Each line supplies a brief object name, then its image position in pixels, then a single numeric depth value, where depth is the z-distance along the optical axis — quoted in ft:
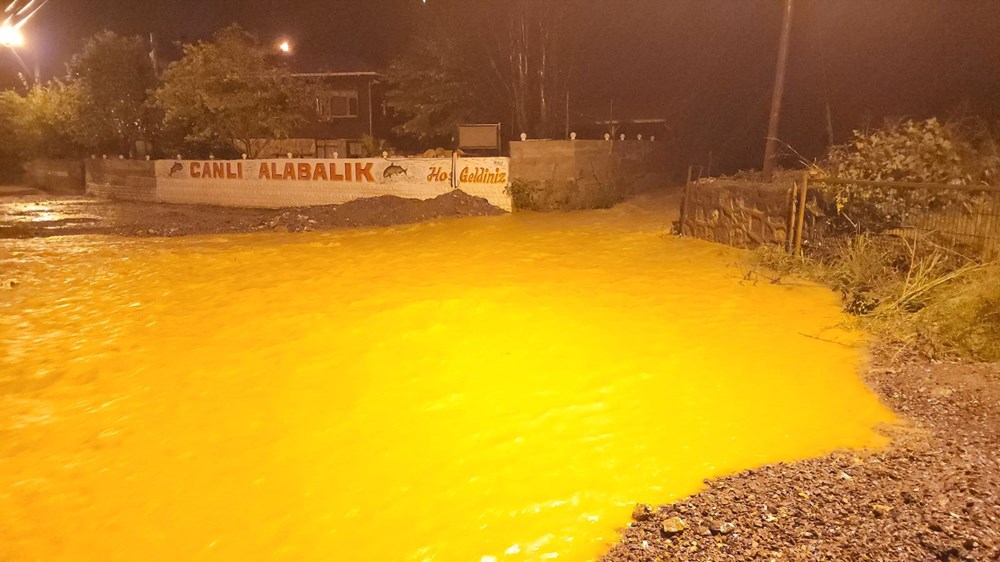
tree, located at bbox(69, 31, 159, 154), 88.12
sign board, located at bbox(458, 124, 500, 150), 59.77
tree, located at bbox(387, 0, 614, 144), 73.56
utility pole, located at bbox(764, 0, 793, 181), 42.91
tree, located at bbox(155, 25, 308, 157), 67.41
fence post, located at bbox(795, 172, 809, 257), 31.04
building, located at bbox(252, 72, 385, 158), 91.61
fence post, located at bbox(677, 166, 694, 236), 41.24
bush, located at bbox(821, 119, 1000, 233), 29.01
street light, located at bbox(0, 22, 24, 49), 74.15
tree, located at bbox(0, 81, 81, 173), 91.97
